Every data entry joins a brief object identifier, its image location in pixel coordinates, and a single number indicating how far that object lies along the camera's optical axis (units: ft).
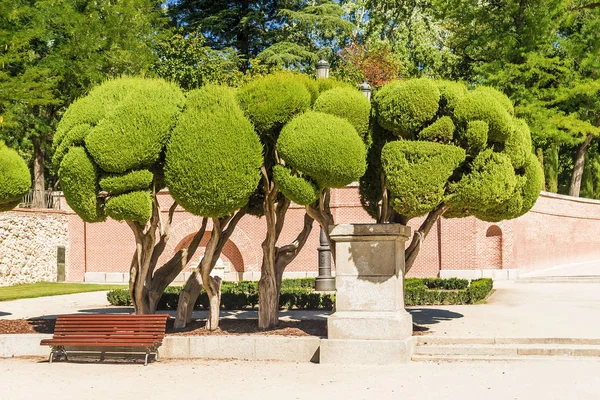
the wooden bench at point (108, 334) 40.42
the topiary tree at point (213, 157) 39.68
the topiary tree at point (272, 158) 40.96
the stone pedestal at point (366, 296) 38.96
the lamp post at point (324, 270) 70.90
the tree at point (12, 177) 49.78
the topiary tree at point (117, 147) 40.27
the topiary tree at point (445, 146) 39.58
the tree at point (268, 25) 126.82
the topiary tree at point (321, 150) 38.58
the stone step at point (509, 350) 39.42
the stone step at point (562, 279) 84.38
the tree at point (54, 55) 97.40
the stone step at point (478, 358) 38.73
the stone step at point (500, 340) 40.68
